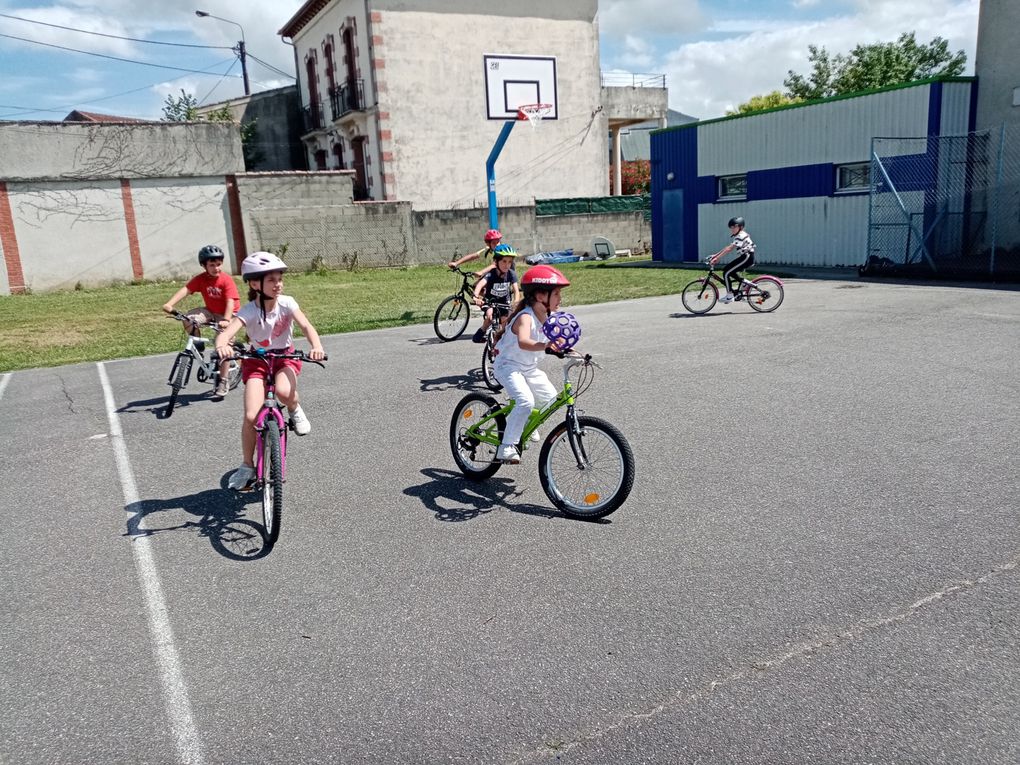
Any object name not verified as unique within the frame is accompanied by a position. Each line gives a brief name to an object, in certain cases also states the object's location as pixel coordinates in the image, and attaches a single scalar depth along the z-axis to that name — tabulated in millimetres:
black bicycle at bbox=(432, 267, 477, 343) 12945
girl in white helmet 5383
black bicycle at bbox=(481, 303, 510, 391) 9469
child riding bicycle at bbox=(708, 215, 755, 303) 14602
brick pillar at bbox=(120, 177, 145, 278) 27484
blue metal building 20594
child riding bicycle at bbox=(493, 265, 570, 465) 5441
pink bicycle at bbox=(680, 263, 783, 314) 14695
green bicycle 5277
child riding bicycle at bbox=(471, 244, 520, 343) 10226
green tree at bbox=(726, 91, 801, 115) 57522
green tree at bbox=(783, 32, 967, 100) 50969
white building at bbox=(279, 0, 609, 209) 33156
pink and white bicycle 5016
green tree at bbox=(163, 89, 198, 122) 40488
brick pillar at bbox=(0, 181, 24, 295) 25859
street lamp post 47469
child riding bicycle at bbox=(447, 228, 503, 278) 11130
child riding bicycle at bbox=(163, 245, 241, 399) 8961
